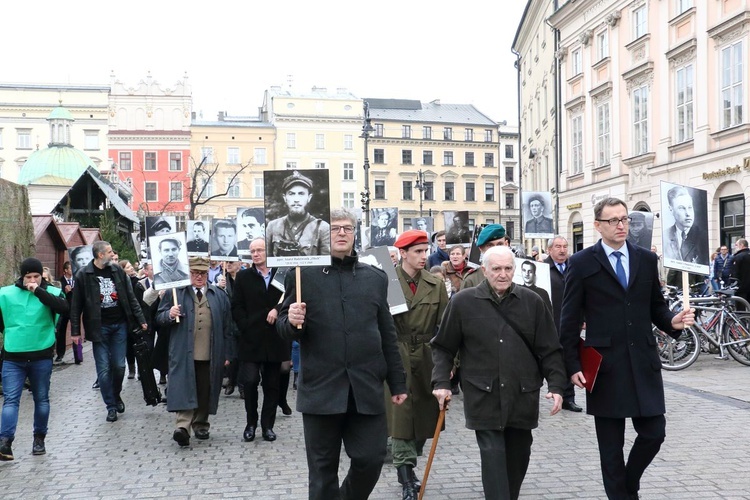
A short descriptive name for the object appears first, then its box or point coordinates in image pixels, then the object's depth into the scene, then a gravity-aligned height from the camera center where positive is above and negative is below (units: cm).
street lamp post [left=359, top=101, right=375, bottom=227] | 3338 +340
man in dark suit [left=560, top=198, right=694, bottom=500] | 515 -55
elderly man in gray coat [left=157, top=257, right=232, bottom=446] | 837 -97
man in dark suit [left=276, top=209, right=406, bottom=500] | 497 -71
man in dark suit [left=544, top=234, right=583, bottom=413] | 980 -36
